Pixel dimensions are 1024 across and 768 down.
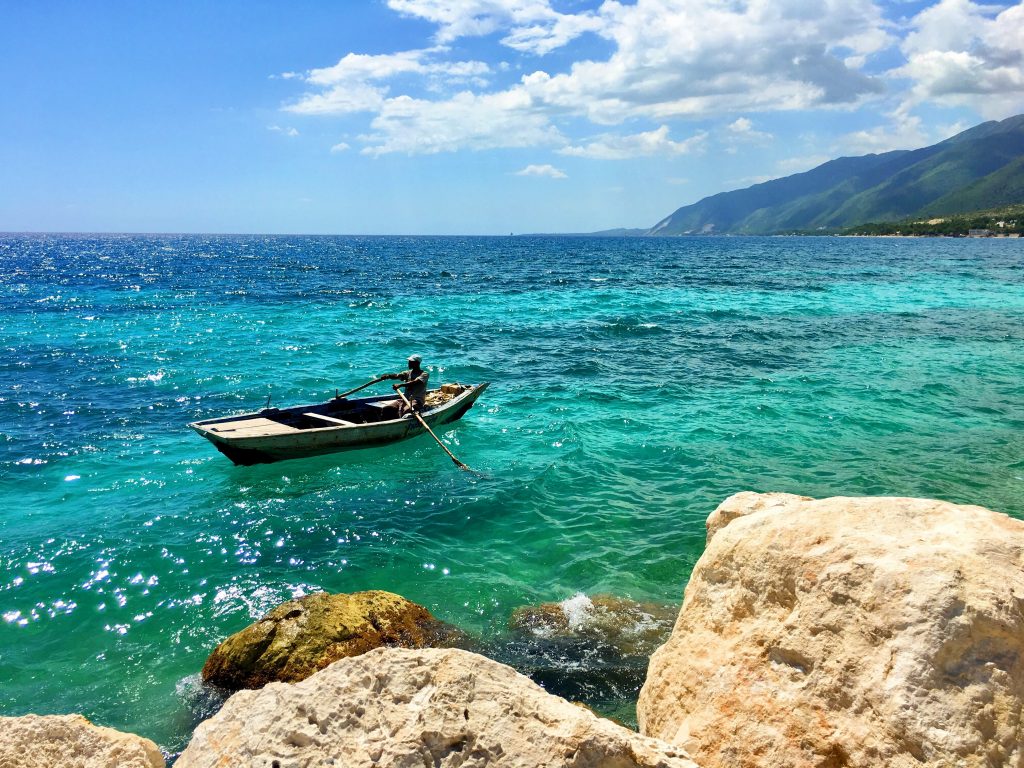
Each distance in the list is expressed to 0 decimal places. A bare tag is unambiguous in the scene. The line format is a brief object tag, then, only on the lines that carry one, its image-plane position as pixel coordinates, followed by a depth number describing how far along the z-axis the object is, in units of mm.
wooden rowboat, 14828
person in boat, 17547
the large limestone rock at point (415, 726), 3531
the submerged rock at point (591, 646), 7539
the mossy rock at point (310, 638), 7359
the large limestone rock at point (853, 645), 3895
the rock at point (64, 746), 4074
